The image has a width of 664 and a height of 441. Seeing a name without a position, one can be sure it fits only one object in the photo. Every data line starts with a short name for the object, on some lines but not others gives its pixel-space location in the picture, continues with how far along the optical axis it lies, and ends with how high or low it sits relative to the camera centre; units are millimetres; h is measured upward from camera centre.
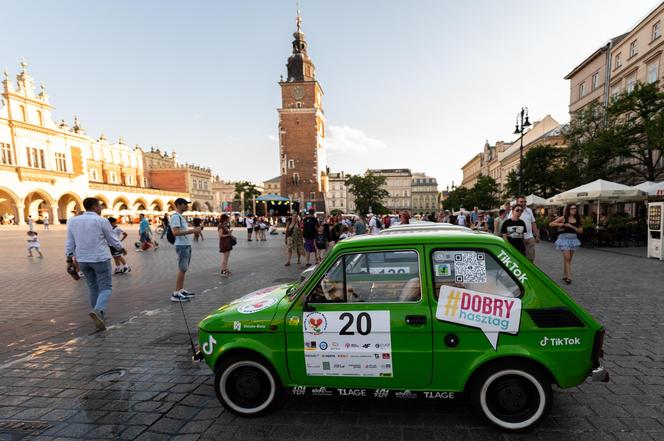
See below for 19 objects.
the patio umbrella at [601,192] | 13312 +107
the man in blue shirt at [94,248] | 4934 -532
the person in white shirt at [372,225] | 16166 -1112
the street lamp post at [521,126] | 20609 +4972
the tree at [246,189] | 82250 +5534
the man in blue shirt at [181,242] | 6309 -634
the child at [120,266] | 9914 -1693
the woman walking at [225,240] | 9270 -899
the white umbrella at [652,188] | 11422 +208
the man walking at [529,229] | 6785 -718
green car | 2434 -1067
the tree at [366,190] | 53062 +2519
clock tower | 62781 +15999
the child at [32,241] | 12943 -999
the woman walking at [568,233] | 7359 -904
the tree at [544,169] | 24209 +2289
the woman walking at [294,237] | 10797 -1062
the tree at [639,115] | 16250 +4246
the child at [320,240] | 11574 -1270
